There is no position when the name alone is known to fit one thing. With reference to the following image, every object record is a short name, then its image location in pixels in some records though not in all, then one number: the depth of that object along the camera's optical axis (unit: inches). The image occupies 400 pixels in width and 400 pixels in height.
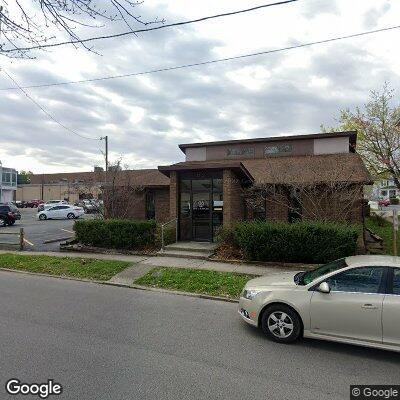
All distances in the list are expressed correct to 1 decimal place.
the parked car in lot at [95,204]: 642.2
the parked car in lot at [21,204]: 2635.3
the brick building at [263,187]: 507.5
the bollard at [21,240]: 558.3
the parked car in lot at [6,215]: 1046.4
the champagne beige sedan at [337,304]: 179.2
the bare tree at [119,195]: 633.6
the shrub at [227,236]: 481.4
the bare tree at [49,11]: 197.3
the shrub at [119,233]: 504.4
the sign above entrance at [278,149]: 751.7
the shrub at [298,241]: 400.8
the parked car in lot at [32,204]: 2679.6
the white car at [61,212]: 1318.9
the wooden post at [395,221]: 368.4
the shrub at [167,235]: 514.3
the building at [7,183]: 2156.5
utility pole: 633.2
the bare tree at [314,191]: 493.4
